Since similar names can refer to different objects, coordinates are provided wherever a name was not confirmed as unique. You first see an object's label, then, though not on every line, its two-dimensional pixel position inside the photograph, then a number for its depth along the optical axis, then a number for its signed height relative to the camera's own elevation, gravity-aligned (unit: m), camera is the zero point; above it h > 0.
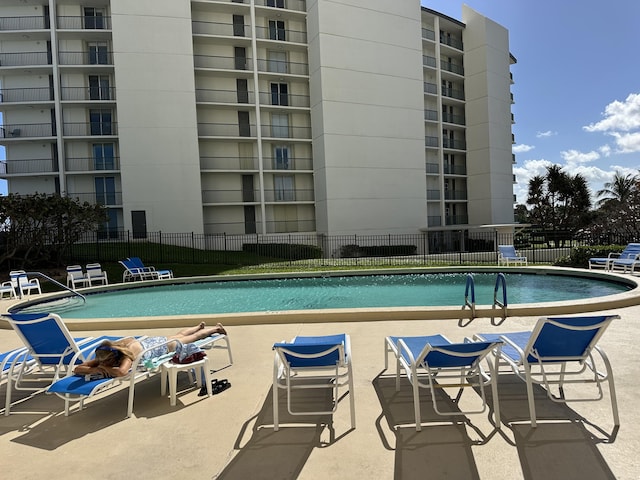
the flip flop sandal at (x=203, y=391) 4.11 -1.61
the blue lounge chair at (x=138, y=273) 16.56 -1.47
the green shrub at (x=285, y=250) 26.22 -1.26
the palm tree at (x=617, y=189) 40.51 +3.00
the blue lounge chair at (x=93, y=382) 3.47 -1.28
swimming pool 10.73 -2.00
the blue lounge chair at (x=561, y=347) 3.29 -1.09
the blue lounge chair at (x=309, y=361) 3.35 -1.14
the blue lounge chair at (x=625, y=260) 12.88 -1.37
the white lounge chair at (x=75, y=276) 14.99 -1.38
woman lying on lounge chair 3.71 -1.14
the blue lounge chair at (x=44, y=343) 4.01 -1.05
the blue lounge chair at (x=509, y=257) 18.08 -1.55
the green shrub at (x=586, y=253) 15.54 -1.33
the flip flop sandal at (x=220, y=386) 4.18 -1.61
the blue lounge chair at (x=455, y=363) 3.24 -1.17
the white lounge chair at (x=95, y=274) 15.60 -1.37
